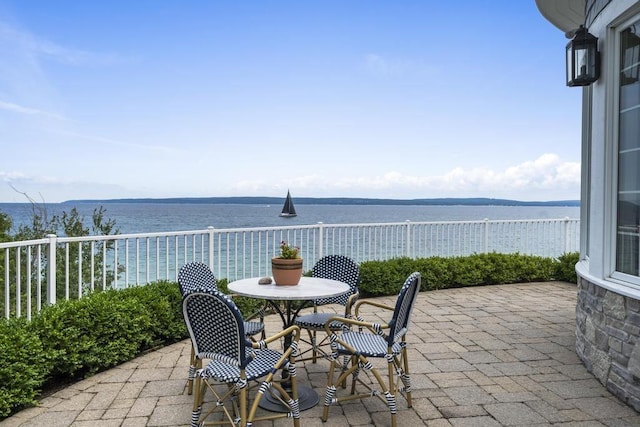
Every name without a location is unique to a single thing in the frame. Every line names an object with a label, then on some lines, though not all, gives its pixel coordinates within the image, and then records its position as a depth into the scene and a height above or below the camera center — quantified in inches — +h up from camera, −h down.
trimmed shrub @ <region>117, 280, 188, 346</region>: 167.8 -38.9
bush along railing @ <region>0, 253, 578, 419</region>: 115.4 -40.0
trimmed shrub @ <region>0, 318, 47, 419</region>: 111.7 -40.8
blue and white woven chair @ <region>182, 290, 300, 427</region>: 94.0 -32.3
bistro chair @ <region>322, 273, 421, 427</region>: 111.0 -36.3
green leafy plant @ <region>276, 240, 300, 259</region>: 141.8 -15.0
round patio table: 122.6 -25.2
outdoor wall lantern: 135.0 +42.1
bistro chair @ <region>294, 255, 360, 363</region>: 152.6 -25.8
